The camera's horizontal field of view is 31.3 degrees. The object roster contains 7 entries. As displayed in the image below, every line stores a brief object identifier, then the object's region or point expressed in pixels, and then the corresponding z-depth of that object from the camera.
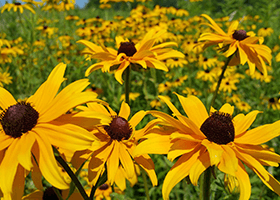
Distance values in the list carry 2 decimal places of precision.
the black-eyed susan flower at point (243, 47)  0.41
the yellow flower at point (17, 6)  1.10
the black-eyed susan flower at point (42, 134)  0.26
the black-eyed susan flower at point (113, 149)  0.29
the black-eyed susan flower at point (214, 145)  0.27
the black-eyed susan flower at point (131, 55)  0.39
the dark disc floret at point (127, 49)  0.42
